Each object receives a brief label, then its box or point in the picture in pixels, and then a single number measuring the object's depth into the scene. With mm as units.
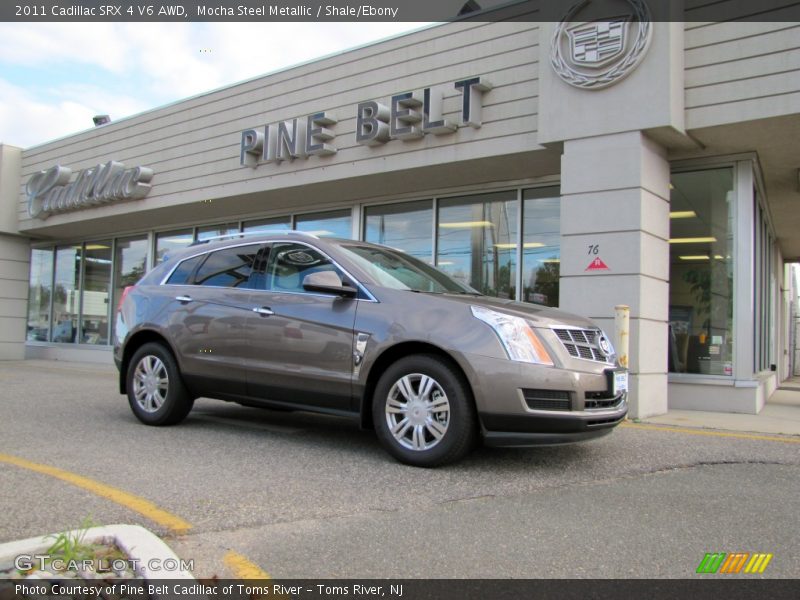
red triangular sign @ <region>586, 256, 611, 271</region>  7895
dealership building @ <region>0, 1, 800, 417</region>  7707
